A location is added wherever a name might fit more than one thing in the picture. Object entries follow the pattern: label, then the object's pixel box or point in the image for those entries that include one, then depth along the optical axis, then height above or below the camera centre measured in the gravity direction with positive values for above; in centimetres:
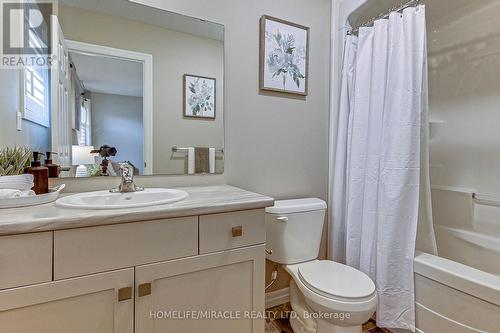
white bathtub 119 -60
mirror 126 +34
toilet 123 -62
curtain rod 150 +92
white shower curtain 144 +2
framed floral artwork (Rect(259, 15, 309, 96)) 172 +71
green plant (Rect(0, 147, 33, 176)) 108 -1
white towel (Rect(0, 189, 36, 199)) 96 -13
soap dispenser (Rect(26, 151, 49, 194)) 110 -7
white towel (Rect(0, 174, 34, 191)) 101 -9
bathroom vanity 82 -39
